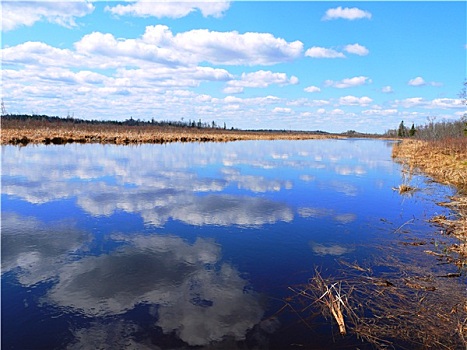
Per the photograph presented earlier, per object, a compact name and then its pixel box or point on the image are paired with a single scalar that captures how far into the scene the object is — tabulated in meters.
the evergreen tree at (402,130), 158.85
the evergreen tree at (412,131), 135.50
